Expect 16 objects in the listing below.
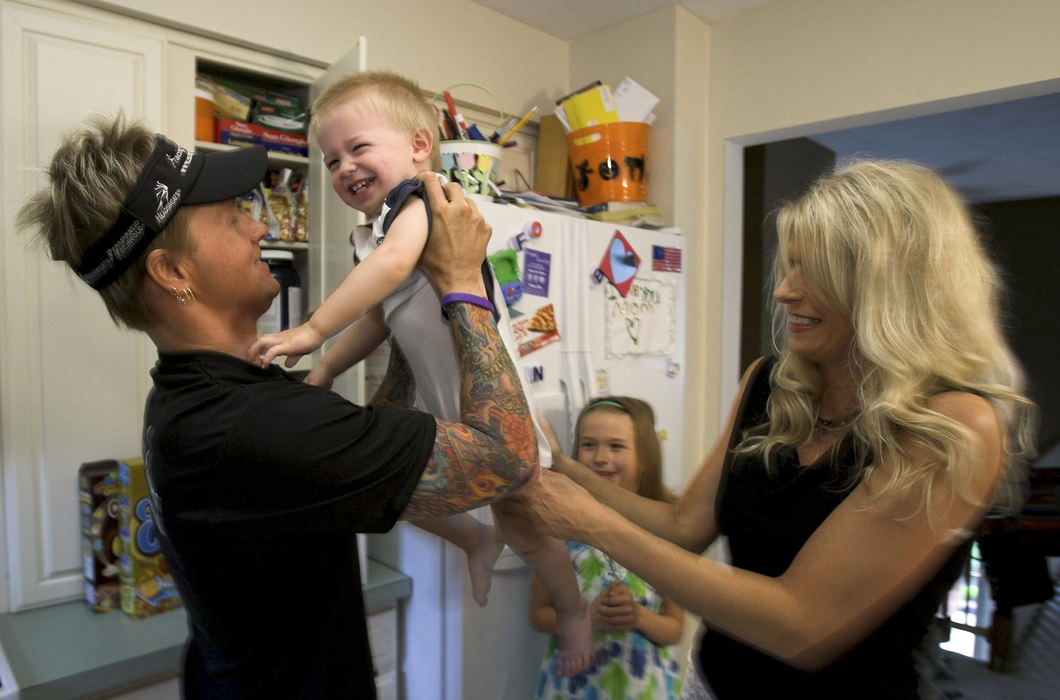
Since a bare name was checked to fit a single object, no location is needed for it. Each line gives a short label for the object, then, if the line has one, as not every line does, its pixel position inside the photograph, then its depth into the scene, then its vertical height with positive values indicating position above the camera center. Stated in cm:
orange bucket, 234 +58
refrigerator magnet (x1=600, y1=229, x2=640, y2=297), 202 +19
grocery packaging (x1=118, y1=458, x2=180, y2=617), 146 -53
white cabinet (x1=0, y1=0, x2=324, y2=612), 143 -3
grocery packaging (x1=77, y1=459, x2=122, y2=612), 149 -49
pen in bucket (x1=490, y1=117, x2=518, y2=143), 226 +69
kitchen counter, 125 -67
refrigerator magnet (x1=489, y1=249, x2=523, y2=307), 168 +13
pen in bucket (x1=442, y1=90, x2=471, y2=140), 189 +58
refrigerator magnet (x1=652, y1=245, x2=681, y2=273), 223 +23
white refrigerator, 122 -13
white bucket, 175 +43
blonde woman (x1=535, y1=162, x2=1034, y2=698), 72 -16
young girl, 102 -50
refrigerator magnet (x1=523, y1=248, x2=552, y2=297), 177 +14
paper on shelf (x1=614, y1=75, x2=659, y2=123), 235 +80
